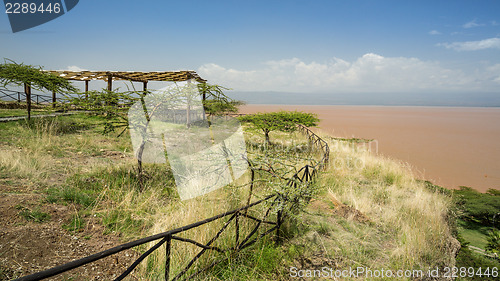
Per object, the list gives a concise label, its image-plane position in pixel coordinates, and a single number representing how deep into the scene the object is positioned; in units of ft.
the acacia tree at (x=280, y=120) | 39.80
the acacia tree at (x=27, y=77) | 40.70
